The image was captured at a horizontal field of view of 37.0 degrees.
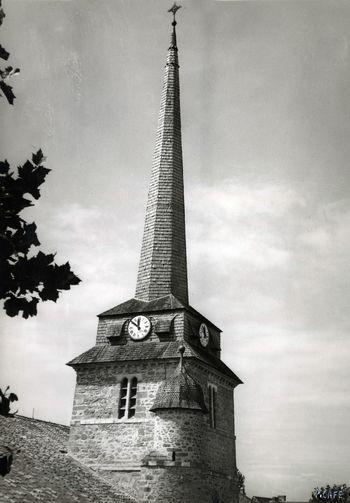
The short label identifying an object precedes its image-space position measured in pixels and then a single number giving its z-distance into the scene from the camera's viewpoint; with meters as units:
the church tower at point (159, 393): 23.08
